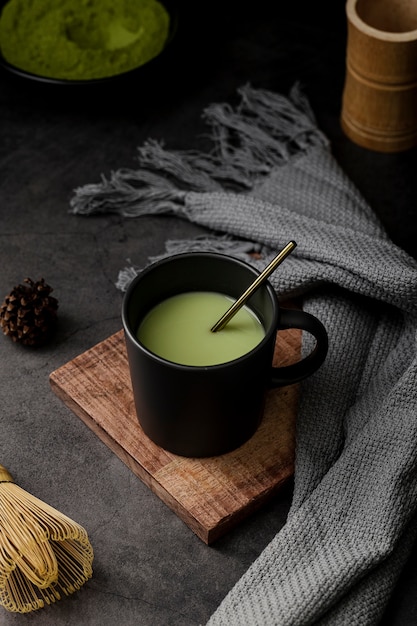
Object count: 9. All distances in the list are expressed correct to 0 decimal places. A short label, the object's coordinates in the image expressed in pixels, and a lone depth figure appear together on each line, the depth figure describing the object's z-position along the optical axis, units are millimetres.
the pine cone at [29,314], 990
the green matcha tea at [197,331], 886
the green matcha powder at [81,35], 1146
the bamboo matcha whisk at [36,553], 863
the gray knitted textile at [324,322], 866
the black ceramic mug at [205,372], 859
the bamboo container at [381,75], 1061
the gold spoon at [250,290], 872
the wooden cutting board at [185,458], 901
